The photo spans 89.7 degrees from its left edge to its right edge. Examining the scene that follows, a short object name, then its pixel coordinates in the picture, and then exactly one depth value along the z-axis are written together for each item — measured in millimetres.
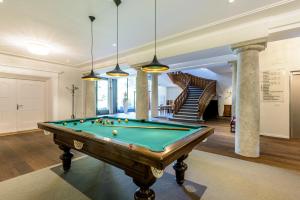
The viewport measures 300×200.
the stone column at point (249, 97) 3500
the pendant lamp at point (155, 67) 2614
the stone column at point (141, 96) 5643
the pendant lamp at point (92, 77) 3703
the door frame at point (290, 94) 5219
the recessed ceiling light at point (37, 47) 4547
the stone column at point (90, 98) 7906
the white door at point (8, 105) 5875
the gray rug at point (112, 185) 2267
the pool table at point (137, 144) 1468
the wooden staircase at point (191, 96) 8750
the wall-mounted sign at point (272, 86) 5367
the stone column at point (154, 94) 9727
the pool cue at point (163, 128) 2555
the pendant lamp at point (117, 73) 3357
